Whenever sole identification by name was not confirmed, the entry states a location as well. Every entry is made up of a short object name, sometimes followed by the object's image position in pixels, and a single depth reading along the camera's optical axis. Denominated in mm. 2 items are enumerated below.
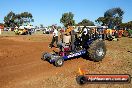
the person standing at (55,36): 7206
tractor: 4918
